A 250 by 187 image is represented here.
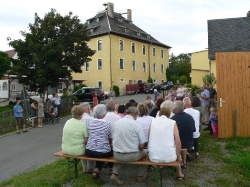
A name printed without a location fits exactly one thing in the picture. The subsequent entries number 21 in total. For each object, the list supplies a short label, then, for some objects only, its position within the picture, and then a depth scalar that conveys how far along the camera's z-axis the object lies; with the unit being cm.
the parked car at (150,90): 3125
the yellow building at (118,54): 3295
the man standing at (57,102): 1415
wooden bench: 395
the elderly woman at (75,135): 452
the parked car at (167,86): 3078
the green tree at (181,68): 5128
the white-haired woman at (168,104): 474
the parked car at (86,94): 2295
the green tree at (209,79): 1695
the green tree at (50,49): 1677
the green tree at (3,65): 2467
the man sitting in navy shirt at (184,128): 480
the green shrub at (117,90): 3137
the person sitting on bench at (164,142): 397
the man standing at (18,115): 1159
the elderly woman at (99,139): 438
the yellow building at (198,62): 2948
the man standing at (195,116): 541
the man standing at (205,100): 981
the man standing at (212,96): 991
